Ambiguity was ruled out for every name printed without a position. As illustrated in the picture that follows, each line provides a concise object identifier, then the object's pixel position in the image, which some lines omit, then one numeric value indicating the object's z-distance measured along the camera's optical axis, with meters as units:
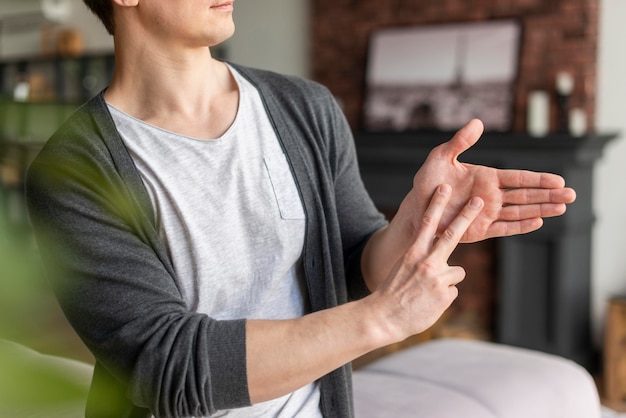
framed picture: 4.11
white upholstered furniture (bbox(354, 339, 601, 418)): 1.86
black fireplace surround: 3.77
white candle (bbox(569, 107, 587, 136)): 3.82
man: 0.88
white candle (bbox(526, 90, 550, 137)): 3.92
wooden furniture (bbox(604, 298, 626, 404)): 3.66
